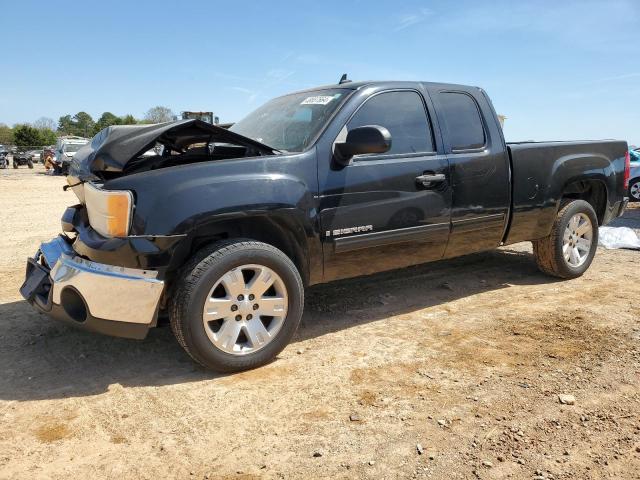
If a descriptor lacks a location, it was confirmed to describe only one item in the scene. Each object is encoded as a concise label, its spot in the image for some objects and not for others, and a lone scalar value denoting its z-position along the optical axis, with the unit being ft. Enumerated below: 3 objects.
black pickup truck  9.55
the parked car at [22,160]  116.78
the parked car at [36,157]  150.41
